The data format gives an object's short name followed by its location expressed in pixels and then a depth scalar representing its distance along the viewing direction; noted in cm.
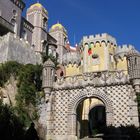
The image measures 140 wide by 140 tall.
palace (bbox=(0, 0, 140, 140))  1590
